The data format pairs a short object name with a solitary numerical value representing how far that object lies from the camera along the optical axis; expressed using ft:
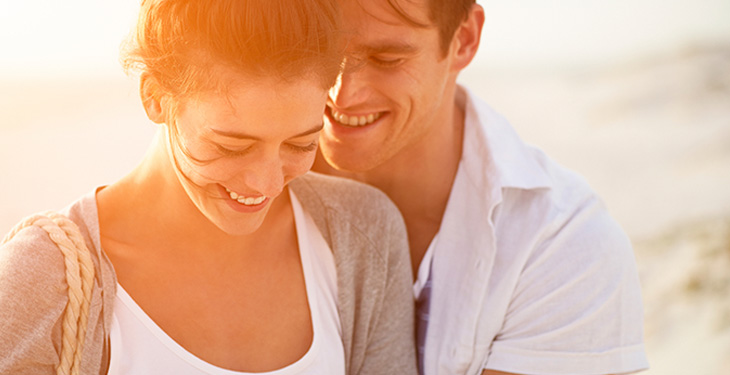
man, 7.30
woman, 4.98
